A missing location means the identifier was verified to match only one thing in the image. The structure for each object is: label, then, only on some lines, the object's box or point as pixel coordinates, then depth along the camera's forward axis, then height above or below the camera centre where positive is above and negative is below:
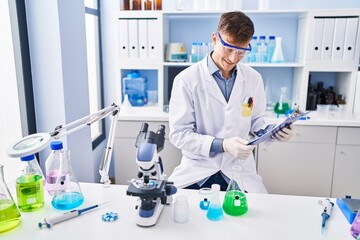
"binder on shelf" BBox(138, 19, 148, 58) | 2.56 +0.10
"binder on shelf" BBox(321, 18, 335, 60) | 2.40 +0.11
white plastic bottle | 2.64 -0.01
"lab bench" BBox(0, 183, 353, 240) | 1.00 -0.57
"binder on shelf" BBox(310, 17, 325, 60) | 2.42 +0.10
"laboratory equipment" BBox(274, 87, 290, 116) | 2.64 -0.46
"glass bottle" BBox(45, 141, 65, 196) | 1.22 -0.46
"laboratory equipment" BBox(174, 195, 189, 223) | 1.07 -0.53
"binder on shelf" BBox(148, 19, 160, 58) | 2.55 +0.10
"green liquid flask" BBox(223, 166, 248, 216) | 1.12 -0.52
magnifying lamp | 0.92 -0.28
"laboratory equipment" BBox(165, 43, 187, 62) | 2.70 -0.02
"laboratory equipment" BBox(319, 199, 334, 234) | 1.06 -0.55
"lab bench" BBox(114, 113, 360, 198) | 2.39 -0.81
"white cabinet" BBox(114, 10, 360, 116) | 2.43 +0.06
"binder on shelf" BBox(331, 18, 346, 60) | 2.39 +0.10
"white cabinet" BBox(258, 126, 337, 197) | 2.42 -0.85
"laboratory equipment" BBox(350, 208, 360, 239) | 0.99 -0.54
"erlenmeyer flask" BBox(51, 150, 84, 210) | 1.16 -0.51
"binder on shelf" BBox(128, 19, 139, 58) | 2.57 +0.10
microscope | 1.03 -0.44
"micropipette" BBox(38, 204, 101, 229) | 1.04 -0.56
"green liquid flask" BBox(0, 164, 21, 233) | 1.02 -0.51
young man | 1.59 -0.33
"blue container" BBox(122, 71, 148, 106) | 2.87 -0.33
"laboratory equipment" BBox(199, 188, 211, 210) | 1.16 -0.56
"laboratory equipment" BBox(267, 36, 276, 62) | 2.70 +0.04
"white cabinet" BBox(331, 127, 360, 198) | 2.38 -0.84
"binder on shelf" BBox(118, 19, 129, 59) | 2.58 +0.10
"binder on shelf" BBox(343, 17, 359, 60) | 2.38 +0.11
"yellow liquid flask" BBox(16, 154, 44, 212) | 1.13 -0.48
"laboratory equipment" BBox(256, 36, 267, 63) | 2.65 +0.01
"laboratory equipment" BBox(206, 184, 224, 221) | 1.09 -0.53
